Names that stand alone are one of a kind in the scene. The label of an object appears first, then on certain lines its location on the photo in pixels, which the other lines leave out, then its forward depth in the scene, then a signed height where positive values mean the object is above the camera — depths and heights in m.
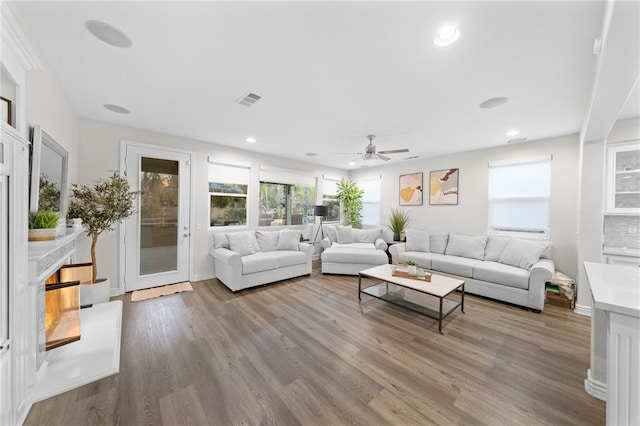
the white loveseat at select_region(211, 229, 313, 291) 3.68 -0.79
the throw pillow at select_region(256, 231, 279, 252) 4.51 -0.57
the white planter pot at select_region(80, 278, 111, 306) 2.85 -1.06
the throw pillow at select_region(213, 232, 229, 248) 4.15 -0.54
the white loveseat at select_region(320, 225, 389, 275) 4.54 -0.83
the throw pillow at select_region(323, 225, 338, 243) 5.62 -0.53
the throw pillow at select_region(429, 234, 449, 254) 4.57 -0.57
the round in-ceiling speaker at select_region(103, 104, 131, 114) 2.84 +1.26
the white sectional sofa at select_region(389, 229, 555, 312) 3.12 -0.78
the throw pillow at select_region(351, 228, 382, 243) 5.45 -0.53
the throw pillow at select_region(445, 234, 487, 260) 4.10 -0.58
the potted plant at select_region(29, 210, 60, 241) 1.65 -0.13
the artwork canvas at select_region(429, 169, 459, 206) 4.87 +0.58
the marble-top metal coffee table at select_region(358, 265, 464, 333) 2.80 -1.17
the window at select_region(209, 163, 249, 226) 4.42 +0.33
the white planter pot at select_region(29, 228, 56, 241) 1.63 -0.19
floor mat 3.39 -1.27
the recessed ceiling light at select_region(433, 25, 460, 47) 1.53 +1.22
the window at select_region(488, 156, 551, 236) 3.89 +0.33
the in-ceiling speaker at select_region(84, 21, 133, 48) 1.56 +1.24
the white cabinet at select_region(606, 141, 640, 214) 2.88 +0.48
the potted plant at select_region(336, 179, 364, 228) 6.29 +0.34
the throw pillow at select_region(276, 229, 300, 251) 4.68 -0.59
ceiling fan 3.72 +0.99
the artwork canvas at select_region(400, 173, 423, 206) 5.44 +0.58
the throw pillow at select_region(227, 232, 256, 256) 4.09 -0.58
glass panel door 3.73 -0.09
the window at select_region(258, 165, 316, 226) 5.21 +0.35
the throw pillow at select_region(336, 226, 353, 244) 5.42 -0.55
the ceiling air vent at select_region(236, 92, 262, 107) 2.50 +1.25
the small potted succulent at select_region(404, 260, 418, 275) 3.19 -0.76
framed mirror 1.76 +0.31
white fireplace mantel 1.63 -1.27
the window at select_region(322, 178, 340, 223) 6.37 +0.38
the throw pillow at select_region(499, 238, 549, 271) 3.44 -0.58
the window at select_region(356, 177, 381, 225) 6.34 +0.33
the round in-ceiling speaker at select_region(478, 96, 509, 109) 2.48 +1.24
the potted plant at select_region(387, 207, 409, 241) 5.51 -0.21
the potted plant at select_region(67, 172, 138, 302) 2.85 +0.03
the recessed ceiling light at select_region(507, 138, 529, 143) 3.84 +1.26
